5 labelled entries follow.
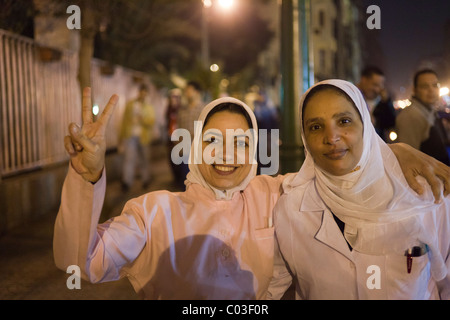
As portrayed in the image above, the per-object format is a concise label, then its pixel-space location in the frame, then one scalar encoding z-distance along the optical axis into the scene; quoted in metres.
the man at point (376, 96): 5.54
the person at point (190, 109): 7.75
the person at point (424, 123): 4.50
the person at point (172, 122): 9.89
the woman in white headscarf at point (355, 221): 2.03
